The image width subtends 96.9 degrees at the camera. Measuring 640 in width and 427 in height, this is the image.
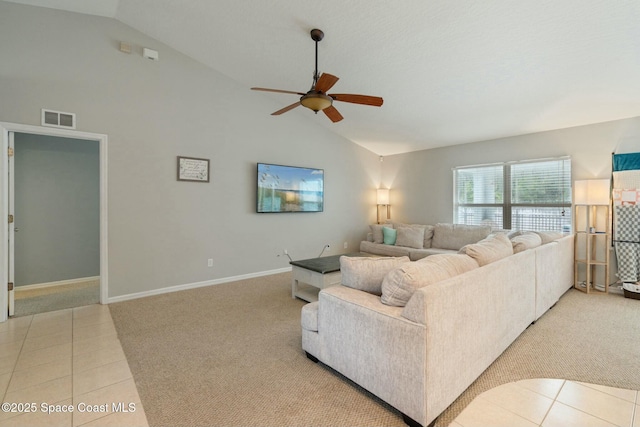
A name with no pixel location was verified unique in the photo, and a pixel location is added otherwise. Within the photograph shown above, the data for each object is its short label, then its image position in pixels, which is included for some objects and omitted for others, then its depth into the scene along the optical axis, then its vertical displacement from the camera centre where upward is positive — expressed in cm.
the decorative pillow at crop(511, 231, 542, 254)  283 -35
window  459 +25
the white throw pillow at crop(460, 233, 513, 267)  222 -34
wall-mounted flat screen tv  493 +37
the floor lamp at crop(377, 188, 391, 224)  697 +29
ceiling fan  254 +109
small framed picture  414 +59
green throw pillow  578 -55
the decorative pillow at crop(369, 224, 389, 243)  597 -50
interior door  314 -23
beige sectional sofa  152 -72
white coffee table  338 -82
